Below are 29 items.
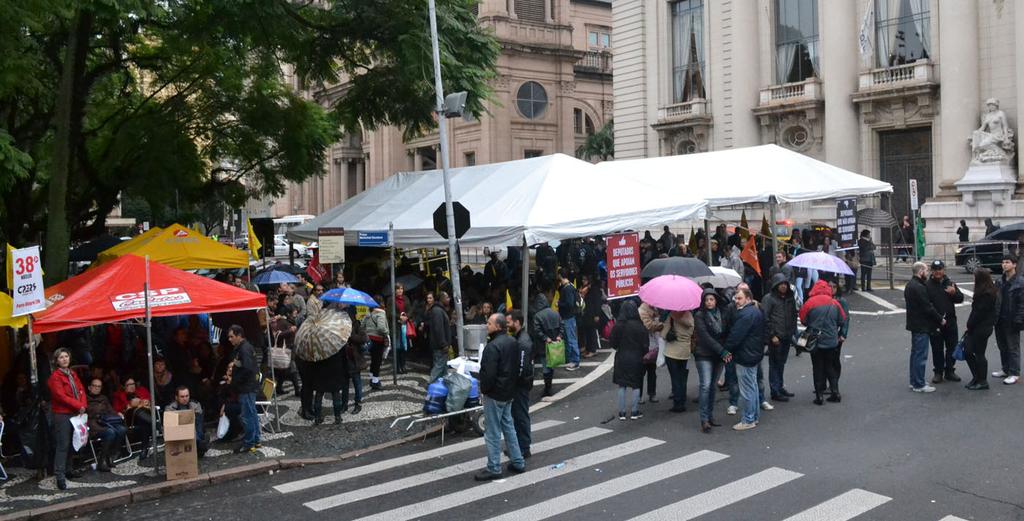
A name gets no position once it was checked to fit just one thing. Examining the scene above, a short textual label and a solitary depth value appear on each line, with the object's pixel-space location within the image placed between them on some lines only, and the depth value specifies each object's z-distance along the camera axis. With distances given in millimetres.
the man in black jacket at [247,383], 11188
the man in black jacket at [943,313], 11938
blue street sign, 18406
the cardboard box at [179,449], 10102
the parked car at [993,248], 24998
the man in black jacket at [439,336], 13734
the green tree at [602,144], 55125
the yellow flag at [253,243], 21450
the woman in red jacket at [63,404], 10148
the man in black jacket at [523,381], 9680
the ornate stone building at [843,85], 30359
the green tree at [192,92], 15758
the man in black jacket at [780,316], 11570
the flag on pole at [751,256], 19172
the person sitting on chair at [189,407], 10719
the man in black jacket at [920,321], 11766
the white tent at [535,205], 15477
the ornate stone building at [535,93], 54438
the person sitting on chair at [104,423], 10820
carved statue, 29609
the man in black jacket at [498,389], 9312
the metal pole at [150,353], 10516
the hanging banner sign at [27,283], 10219
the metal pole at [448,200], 12867
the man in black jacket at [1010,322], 12016
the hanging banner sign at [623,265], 16172
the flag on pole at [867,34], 33219
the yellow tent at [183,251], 17875
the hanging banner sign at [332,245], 16359
